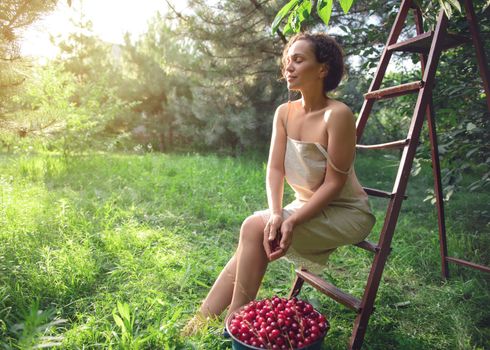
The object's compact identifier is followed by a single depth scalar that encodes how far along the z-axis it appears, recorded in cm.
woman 176
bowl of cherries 145
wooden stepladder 173
